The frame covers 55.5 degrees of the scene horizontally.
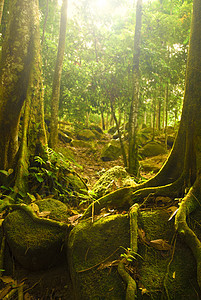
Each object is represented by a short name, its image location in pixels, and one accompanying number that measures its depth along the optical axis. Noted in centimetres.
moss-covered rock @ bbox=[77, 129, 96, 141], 1700
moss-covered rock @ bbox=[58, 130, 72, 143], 1421
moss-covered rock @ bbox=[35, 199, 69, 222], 322
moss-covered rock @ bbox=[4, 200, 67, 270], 259
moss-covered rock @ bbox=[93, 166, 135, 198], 415
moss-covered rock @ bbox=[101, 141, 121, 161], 1229
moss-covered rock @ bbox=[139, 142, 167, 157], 1415
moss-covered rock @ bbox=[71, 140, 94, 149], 1427
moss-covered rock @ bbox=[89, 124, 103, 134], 2128
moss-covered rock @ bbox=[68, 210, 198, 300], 173
